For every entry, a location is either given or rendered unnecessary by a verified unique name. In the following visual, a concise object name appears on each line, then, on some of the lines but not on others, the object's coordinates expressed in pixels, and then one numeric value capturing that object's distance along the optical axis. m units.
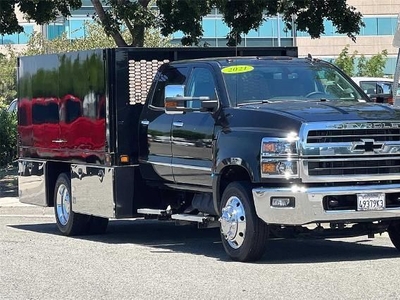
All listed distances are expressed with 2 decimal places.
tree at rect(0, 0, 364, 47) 19.59
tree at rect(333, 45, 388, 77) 41.41
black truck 10.48
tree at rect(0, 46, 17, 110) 56.61
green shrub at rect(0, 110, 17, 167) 25.67
